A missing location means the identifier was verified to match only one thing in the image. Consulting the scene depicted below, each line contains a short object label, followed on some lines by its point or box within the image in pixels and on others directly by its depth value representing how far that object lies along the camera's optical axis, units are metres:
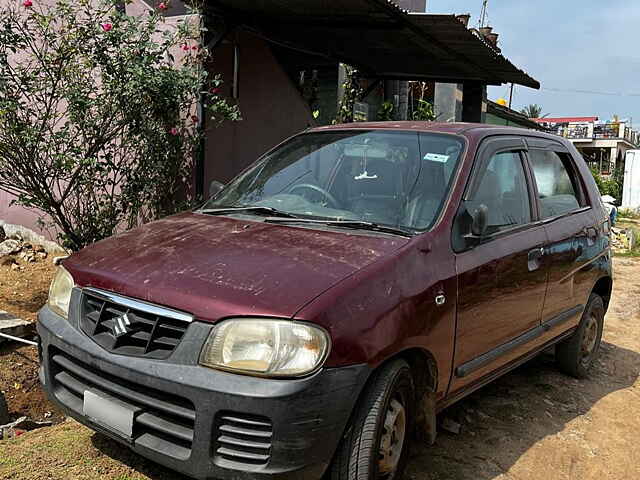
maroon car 2.32
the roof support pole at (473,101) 11.71
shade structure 6.51
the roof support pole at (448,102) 12.73
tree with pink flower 5.40
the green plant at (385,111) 10.98
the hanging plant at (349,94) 9.03
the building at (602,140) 42.91
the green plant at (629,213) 23.45
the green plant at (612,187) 30.00
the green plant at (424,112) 12.66
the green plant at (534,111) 65.00
